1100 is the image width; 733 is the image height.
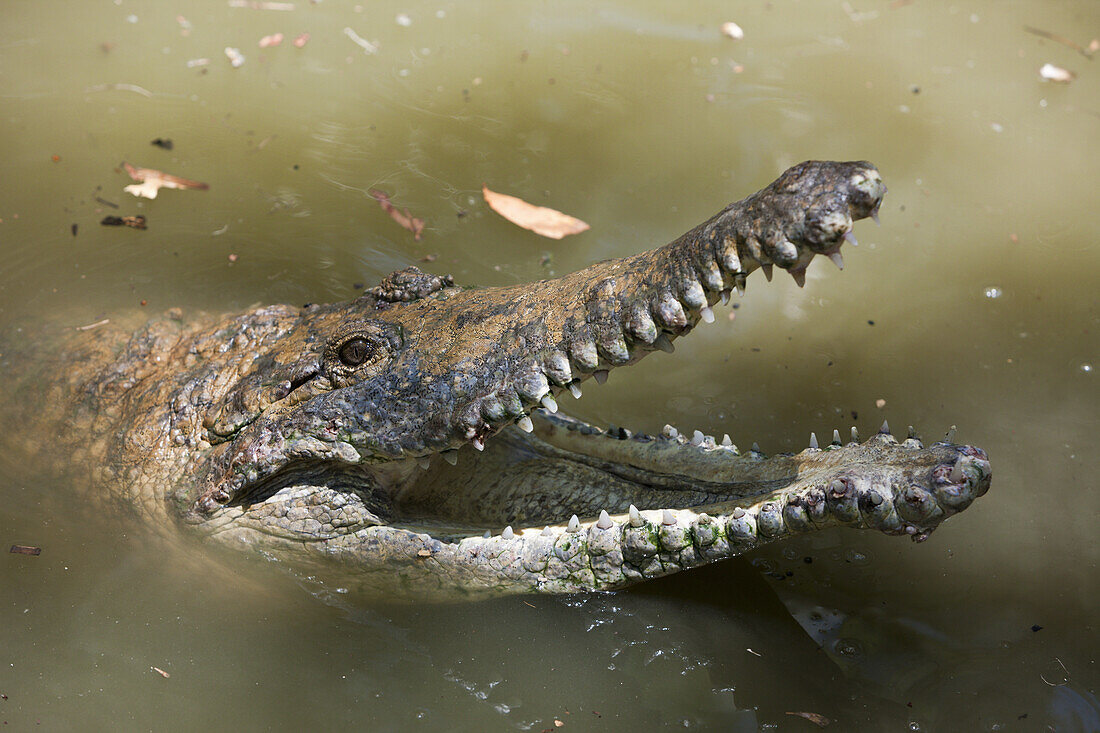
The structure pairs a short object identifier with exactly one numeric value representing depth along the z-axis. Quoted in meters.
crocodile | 5.54
